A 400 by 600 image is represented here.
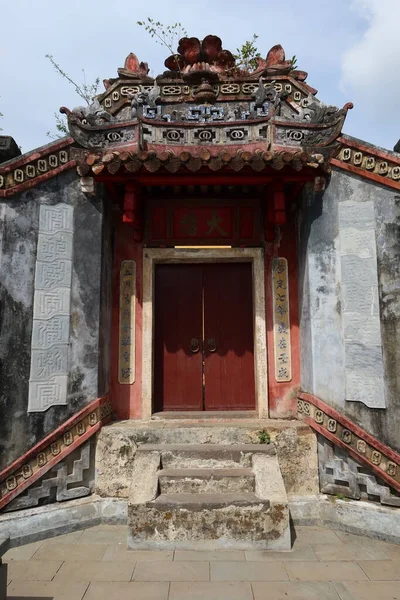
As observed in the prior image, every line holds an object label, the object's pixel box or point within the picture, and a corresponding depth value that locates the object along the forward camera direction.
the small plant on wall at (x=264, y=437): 4.69
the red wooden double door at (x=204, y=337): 5.65
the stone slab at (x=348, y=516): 4.11
